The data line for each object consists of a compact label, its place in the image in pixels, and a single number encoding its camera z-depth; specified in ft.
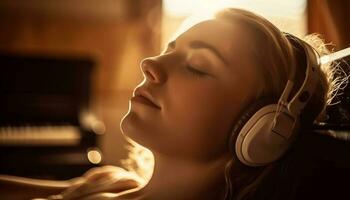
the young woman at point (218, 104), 2.38
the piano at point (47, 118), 6.28
